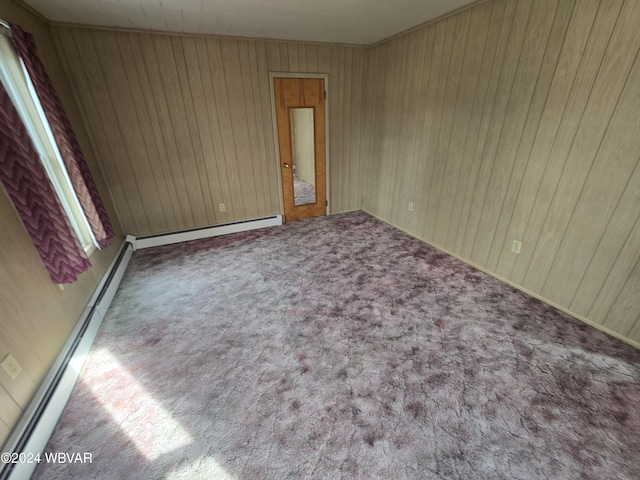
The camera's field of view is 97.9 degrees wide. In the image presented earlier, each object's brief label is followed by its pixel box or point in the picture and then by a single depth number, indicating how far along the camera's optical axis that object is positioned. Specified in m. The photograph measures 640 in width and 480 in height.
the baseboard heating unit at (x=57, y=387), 1.31
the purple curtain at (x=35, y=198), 1.58
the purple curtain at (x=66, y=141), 1.98
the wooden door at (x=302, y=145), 3.80
